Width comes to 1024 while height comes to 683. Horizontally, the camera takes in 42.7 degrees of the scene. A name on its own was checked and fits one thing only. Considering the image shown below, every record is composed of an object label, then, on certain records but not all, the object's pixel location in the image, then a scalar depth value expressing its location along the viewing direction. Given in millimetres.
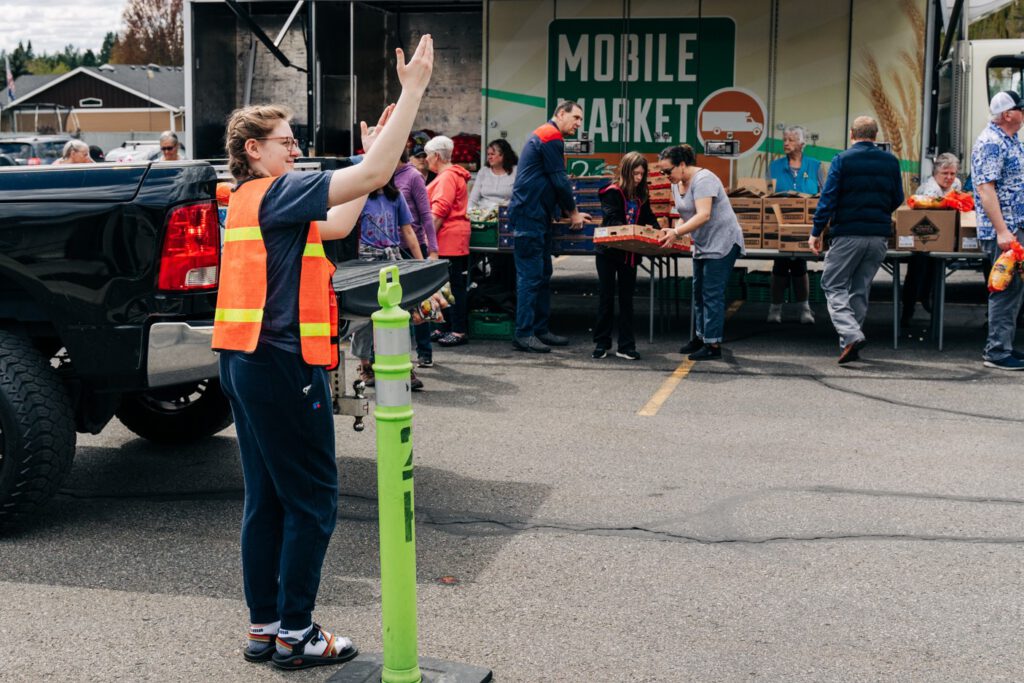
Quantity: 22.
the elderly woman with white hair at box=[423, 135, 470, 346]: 11195
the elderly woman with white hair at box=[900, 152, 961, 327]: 12297
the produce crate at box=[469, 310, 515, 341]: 11906
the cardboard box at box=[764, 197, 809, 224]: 11266
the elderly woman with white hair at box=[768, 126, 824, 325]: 12664
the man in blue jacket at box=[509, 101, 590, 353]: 10852
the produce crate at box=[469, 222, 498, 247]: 11859
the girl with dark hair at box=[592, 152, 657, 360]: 10656
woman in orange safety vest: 4121
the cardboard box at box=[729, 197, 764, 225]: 11353
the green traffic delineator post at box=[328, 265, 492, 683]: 3959
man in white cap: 9891
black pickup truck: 5617
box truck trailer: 13039
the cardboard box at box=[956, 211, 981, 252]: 10887
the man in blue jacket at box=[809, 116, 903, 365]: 10211
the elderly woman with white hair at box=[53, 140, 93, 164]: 12469
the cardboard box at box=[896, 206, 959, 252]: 10906
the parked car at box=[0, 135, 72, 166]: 39812
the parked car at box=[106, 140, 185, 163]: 42688
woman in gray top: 10445
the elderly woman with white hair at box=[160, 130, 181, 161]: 14664
